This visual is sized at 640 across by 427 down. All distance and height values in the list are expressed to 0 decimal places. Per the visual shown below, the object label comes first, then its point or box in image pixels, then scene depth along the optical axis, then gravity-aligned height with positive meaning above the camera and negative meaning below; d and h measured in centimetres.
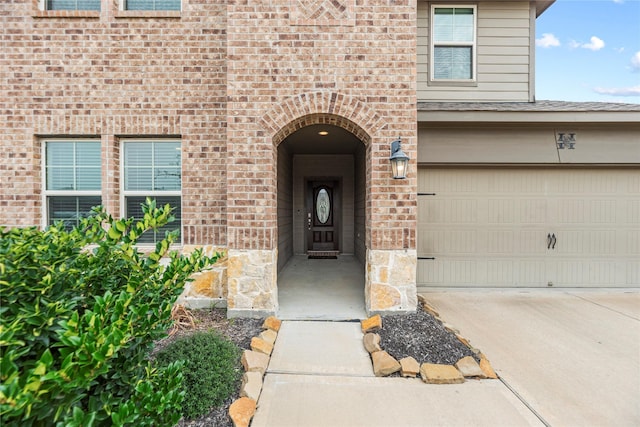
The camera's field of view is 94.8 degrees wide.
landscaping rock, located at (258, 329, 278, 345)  302 -132
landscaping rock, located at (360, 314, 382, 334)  324 -127
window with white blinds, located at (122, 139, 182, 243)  397 +49
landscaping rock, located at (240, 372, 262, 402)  226 -139
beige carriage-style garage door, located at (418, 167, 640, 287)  479 -25
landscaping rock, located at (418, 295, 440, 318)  367 -126
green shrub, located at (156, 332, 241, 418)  210 -125
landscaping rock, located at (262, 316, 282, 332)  328 -128
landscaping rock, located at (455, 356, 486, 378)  255 -139
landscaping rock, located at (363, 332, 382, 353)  286 -131
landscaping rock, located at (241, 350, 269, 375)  255 -134
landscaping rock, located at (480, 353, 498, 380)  256 -141
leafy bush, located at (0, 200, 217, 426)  101 -46
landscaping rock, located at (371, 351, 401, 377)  256 -137
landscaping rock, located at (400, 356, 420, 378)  256 -138
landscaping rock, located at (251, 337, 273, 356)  282 -132
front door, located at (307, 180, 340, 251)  845 -13
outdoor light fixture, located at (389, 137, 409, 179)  331 +56
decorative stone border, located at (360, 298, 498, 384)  249 -139
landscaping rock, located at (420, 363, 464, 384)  248 -140
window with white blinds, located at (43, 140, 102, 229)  395 +42
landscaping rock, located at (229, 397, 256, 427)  202 -143
